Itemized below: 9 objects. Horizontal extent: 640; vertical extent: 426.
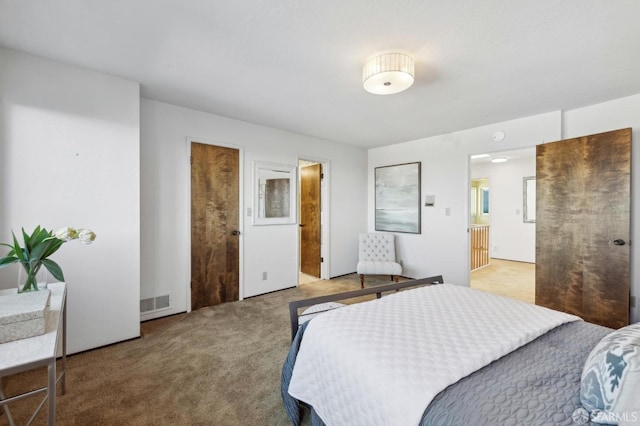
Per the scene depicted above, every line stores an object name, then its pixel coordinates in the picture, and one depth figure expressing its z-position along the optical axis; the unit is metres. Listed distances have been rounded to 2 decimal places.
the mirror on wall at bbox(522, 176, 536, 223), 6.18
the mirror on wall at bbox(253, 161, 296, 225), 3.90
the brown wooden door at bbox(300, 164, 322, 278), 4.90
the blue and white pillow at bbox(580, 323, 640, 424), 0.79
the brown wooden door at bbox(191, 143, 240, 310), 3.37
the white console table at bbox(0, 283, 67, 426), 0.90
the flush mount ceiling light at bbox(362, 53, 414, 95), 2.04
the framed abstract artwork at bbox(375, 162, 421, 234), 4.70
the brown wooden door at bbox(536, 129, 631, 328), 2.77
